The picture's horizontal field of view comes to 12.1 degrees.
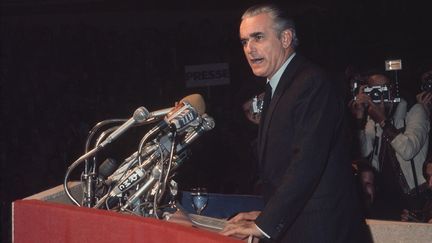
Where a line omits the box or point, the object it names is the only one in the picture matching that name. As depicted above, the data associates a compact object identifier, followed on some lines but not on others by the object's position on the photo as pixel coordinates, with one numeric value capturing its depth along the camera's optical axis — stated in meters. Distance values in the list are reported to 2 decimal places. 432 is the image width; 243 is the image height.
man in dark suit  7.00
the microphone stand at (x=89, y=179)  7.22
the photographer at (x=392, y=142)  8.85
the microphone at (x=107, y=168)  7.39
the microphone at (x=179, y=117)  7.13
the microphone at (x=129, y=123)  7.09
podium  6.73
